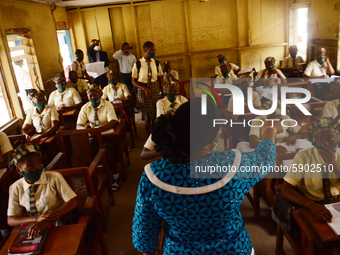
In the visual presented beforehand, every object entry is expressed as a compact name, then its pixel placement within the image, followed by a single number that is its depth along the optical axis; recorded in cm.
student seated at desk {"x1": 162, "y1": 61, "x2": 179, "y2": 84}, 621
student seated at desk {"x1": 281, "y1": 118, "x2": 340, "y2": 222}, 184
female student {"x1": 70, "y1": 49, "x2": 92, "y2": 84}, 633
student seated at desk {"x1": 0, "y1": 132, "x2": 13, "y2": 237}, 258
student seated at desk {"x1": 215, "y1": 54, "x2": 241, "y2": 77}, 659
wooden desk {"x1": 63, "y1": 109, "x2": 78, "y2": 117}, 437
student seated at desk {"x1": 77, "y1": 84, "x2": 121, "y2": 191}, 373
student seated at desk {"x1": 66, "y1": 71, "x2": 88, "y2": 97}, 534
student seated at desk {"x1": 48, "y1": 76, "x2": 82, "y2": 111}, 495
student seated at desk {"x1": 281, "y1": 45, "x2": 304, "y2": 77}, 649
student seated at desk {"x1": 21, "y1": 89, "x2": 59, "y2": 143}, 384
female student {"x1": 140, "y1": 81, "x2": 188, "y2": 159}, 385
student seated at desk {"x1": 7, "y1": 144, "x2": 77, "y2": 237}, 194
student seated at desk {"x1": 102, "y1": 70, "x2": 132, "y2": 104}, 511
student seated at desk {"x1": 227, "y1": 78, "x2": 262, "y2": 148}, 337
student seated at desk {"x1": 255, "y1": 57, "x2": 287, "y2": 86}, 491
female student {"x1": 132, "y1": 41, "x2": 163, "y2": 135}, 499
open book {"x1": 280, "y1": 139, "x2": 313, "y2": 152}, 266
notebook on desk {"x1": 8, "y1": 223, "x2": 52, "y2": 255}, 157
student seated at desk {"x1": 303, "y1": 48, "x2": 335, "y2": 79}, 565
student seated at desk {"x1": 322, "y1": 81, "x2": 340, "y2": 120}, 333
